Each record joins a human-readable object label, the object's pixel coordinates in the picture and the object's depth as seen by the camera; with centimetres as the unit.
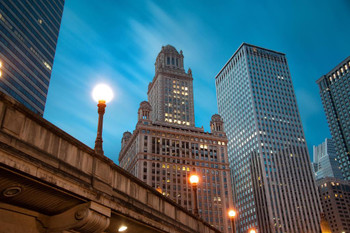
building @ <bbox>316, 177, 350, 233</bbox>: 19400
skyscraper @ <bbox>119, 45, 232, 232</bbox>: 11688
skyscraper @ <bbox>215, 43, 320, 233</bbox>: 15400
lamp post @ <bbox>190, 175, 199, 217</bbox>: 2051
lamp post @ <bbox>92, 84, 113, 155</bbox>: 1421
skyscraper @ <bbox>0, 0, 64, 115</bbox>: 7856
